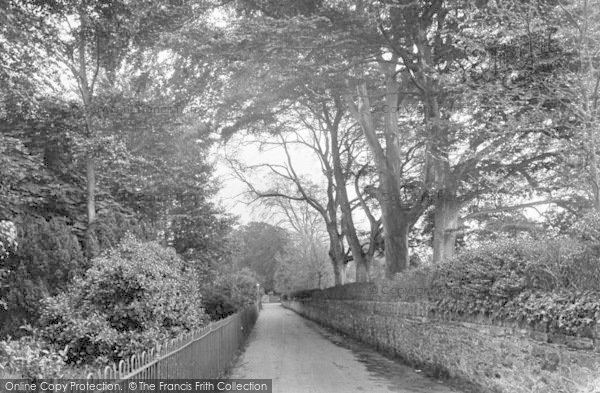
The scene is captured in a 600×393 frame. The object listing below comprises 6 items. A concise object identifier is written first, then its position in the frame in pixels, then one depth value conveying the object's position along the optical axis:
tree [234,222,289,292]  84.12
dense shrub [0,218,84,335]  11.30
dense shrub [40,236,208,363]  8.71
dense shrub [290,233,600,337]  6.66
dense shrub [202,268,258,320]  20.05
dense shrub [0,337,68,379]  4.16
